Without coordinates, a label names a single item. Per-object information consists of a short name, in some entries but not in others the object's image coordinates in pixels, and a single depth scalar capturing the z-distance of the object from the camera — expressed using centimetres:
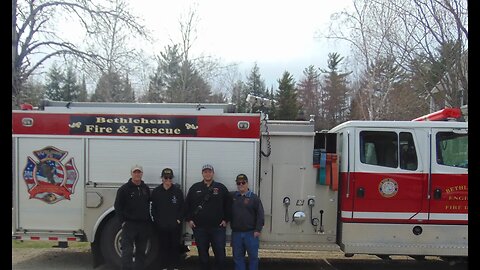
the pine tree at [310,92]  5978
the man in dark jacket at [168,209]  721
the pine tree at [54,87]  4384
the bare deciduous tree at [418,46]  1700
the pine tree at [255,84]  5244
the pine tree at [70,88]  4553
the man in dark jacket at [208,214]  715
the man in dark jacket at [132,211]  710
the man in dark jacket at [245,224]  704
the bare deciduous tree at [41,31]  1569
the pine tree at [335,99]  5694
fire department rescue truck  742
